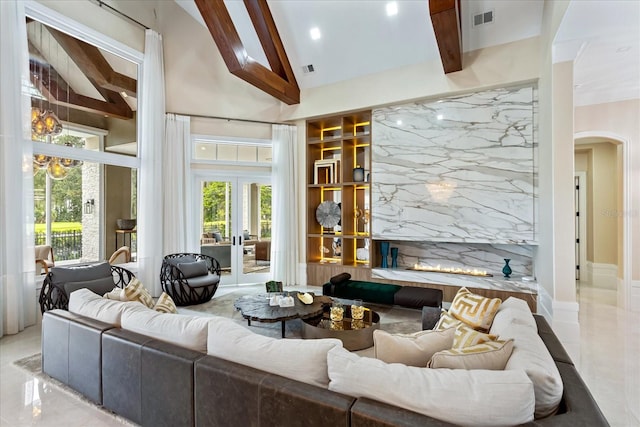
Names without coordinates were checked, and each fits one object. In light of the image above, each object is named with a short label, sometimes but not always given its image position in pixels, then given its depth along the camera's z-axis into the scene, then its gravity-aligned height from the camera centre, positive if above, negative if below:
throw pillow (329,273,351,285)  4.74 -0.95
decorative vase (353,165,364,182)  6.14 +0.72
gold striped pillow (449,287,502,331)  2.37 -0.71
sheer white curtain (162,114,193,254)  5.73 +0.52
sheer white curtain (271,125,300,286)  6.48 +0.09
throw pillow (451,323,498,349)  1.70 -0.65
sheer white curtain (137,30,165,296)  5.46 +0.68
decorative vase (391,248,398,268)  5.89 -0.80
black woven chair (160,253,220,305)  4.91 -0.99
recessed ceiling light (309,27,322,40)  5.48 +3.00
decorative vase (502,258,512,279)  5.02 -0.88
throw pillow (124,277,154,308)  2.65 -0.64
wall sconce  5.08 +0.13
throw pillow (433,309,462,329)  2.29 -0.76
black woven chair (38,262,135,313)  3.55 -0.76
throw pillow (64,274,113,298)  3.57 -0.78
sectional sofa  1.16 -0.72
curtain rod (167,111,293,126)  6.06 +1.80
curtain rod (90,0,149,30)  4.84 +3.08
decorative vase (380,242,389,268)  5.94 -0.70
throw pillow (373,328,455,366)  1.59 -0.66
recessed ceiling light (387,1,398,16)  4.74 +2.95
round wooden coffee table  3.09 -1.10
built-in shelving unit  6.23 +0.41
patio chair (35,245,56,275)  4.49 -0.61
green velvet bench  4.16 -1.06
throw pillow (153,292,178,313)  2.65 -0.74
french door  6.28 -0.21
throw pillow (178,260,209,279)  5.07 -0.85
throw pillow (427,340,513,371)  1.41 -0.62
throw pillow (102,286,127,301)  2.62 -0.65
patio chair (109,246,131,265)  5.37 -0.68
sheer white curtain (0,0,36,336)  3.71 +0.47
